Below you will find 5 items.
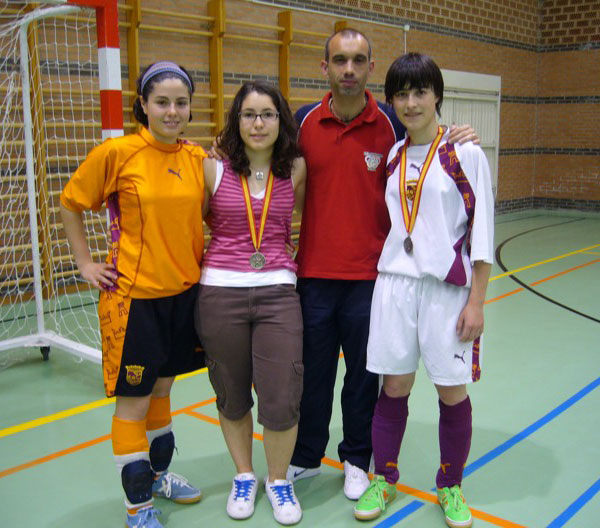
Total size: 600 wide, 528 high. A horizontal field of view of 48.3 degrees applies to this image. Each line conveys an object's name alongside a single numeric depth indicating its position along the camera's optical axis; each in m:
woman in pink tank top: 2.43
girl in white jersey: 2.36
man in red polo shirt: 2.57
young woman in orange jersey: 2.31
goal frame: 3.62
